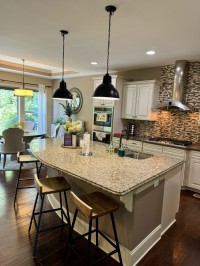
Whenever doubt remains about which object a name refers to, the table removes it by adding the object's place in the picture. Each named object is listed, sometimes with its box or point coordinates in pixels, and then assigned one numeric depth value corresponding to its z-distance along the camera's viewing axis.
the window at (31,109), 6.77
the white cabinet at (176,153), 3.60
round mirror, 6.29
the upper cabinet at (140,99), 4.30
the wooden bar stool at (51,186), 1.95
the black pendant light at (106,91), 2.37
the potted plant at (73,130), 2.94
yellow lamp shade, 4.88
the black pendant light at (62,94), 3.29
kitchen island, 1.72
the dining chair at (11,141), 4.34
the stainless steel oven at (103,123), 4.75
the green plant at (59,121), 6.65
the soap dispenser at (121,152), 2.54
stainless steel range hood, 3.83
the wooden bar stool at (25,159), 2.92
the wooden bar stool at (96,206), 1.55
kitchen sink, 2.72
